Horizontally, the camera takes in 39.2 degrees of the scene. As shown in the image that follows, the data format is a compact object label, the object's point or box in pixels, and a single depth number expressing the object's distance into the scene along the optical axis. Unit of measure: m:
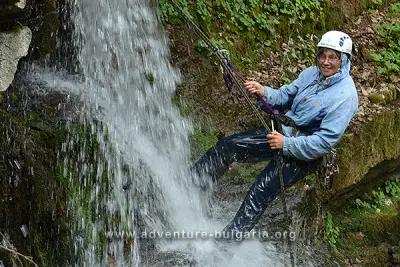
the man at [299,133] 5.32
